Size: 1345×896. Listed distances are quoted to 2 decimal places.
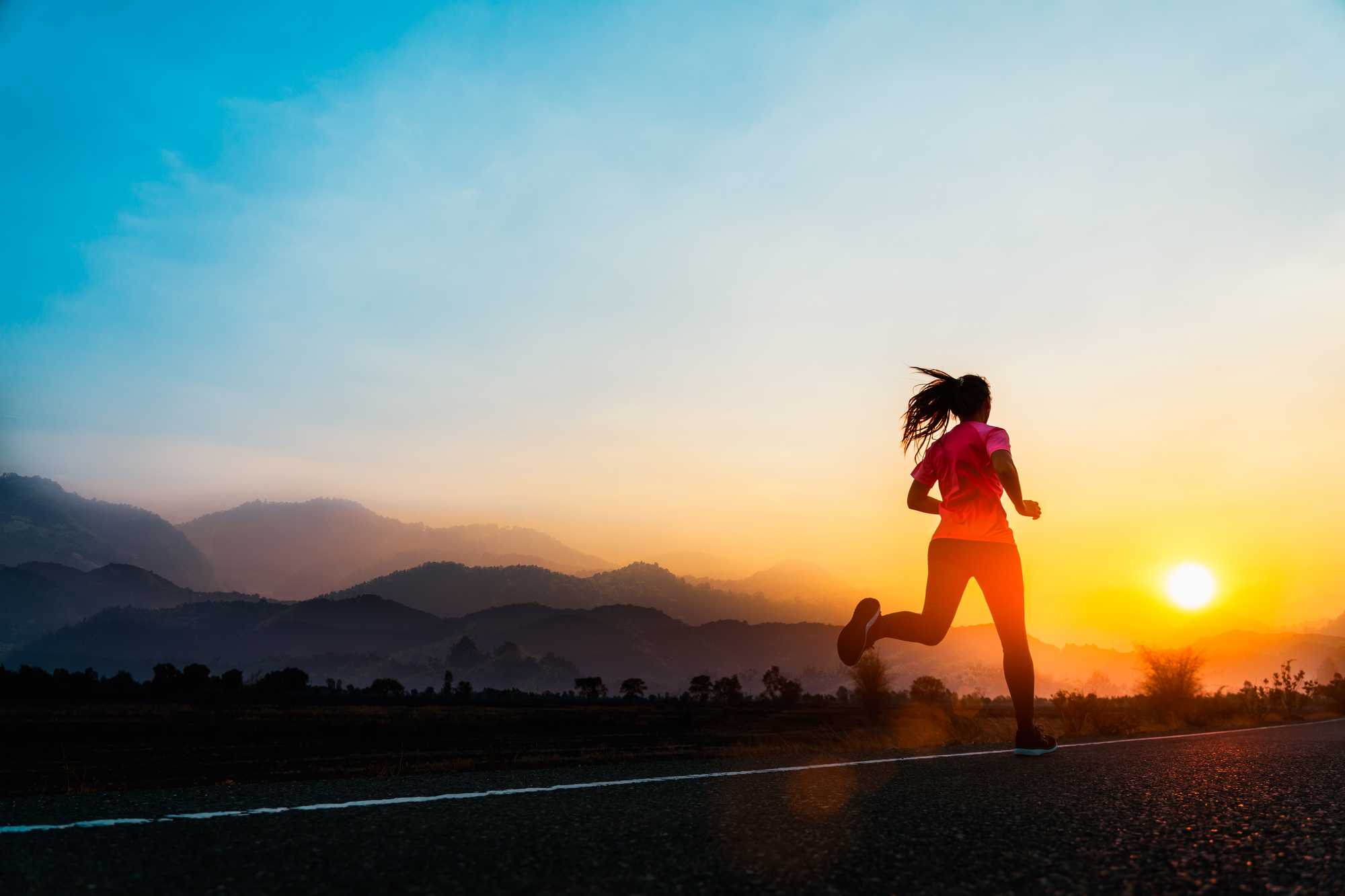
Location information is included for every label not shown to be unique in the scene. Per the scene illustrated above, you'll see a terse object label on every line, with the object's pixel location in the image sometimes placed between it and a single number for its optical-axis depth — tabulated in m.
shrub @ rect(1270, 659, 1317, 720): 19.77
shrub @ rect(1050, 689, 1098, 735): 11.15
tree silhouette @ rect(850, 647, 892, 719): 56.25
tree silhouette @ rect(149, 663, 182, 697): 85.31
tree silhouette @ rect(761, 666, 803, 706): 108.38
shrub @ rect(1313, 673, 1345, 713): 22.30
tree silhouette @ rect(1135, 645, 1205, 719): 23.03
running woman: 5.25
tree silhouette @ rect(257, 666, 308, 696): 95.88
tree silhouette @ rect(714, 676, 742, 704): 127.86
